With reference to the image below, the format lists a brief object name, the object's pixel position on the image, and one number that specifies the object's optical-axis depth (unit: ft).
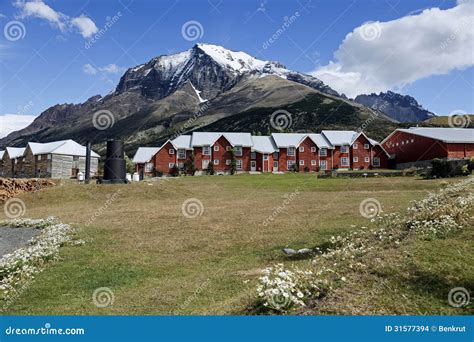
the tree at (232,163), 278.32
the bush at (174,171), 277.23
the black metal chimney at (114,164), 147.43
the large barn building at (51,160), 258.37
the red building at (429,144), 224.12
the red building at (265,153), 281.74
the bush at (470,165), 152.76
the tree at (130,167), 279.49
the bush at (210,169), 277.23
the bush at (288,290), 26.37
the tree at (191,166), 274.98
